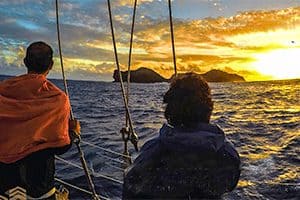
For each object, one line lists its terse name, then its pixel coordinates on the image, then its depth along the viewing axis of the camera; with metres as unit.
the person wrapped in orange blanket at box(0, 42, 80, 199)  2.02
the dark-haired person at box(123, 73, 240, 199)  1.57
